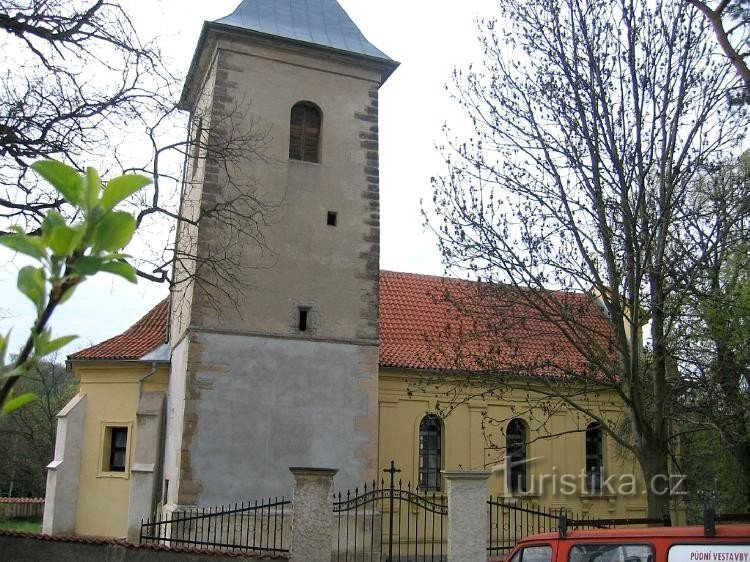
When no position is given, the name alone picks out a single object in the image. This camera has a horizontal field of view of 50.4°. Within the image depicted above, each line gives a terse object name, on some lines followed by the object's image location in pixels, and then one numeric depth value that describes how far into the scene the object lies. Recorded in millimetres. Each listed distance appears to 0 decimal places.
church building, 15289
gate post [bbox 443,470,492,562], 11133
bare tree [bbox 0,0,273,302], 9516
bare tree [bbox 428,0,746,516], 11453
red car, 6719
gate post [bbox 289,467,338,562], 11109
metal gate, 14844
